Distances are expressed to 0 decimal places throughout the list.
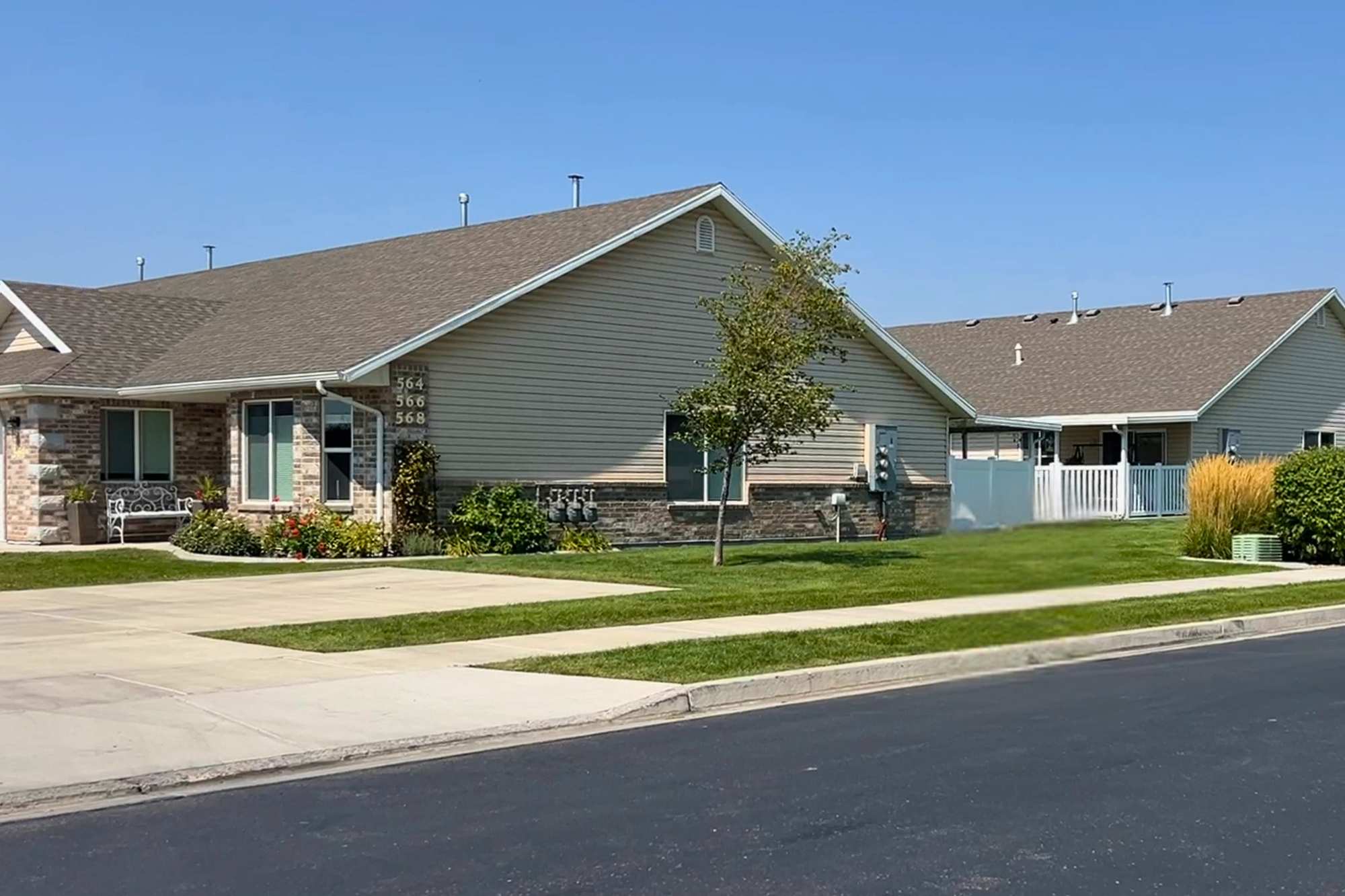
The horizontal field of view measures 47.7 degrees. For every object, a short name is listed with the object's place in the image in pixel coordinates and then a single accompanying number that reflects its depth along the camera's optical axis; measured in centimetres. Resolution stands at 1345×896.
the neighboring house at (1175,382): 3853
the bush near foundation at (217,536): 2364
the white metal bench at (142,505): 2562
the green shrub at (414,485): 2319
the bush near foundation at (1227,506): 2458
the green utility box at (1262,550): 2395
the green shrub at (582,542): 2506
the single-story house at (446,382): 2392
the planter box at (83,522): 2534
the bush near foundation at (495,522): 2380
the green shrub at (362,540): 2288
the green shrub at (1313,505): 2359
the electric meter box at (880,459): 3061
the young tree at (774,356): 2072
